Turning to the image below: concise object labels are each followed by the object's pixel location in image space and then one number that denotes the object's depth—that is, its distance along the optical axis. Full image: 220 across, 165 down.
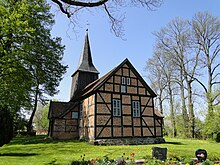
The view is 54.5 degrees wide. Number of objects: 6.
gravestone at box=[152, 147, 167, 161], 9.37
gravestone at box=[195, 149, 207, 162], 9.20
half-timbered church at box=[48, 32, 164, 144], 16.69
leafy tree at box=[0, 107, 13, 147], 11.20
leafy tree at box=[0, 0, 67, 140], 14.47
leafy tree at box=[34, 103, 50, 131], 46.89
